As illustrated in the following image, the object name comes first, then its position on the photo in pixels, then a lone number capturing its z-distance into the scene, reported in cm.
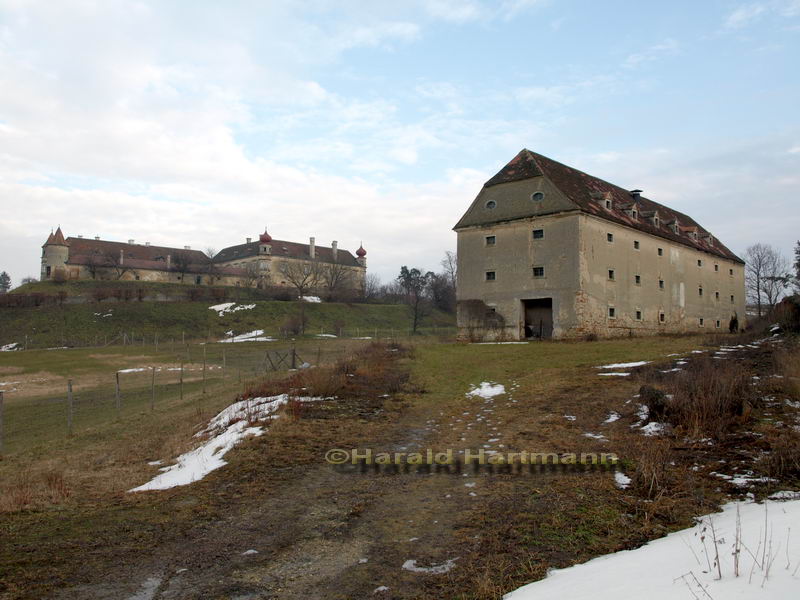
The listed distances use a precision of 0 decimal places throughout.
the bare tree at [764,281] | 7294
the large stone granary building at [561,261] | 3153
